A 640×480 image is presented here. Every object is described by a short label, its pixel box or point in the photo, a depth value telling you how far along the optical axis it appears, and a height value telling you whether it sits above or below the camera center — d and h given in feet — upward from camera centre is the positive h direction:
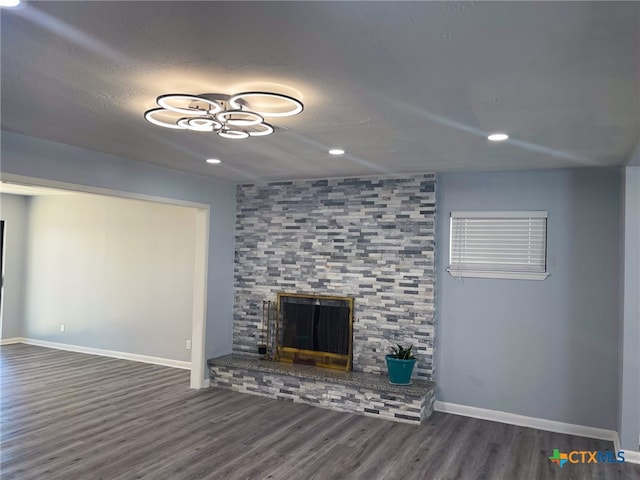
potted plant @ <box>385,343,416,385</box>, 15.78 -3.54
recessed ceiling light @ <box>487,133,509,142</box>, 11.20 +2.91
